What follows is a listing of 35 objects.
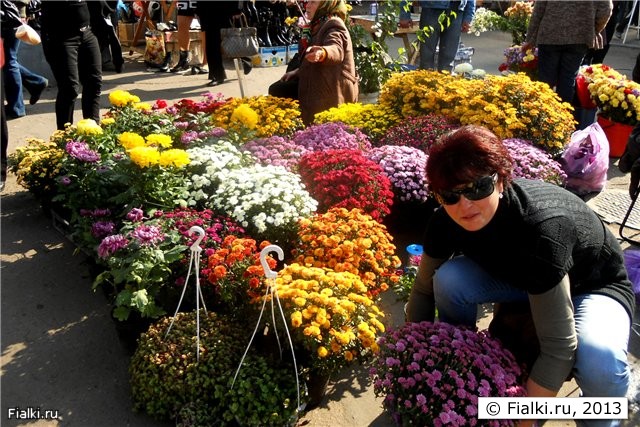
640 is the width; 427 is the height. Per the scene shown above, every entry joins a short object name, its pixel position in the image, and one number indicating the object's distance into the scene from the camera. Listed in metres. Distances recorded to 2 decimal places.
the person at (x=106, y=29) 7.20
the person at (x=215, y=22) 7.86
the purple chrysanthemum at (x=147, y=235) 2.84
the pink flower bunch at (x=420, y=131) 4.43
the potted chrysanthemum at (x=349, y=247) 2.90
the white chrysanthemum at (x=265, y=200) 3.13
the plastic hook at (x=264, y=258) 2.25
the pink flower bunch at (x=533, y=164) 3.99
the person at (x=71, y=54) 4.73
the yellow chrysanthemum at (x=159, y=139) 3.33
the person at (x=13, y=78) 6.33
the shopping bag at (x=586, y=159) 4.77
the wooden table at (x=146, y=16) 9.91
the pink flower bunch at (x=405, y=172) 3.88
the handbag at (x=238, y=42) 5.43
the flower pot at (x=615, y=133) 5.68
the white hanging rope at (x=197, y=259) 2.41
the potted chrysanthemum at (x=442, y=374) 2.09
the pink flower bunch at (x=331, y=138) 4.31
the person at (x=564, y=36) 5.24
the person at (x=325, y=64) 4.62
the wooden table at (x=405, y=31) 7.90
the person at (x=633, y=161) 3.51
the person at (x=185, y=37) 8.48
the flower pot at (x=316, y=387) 2.58
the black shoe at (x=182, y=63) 9.13
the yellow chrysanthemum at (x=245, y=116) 4.12
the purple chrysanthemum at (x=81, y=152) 3.63
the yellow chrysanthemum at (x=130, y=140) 3.29
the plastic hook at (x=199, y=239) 2.40
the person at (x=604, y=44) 7.73
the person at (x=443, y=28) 6.85
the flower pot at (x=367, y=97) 6.28
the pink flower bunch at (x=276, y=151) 3.90
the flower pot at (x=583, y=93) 5.71
